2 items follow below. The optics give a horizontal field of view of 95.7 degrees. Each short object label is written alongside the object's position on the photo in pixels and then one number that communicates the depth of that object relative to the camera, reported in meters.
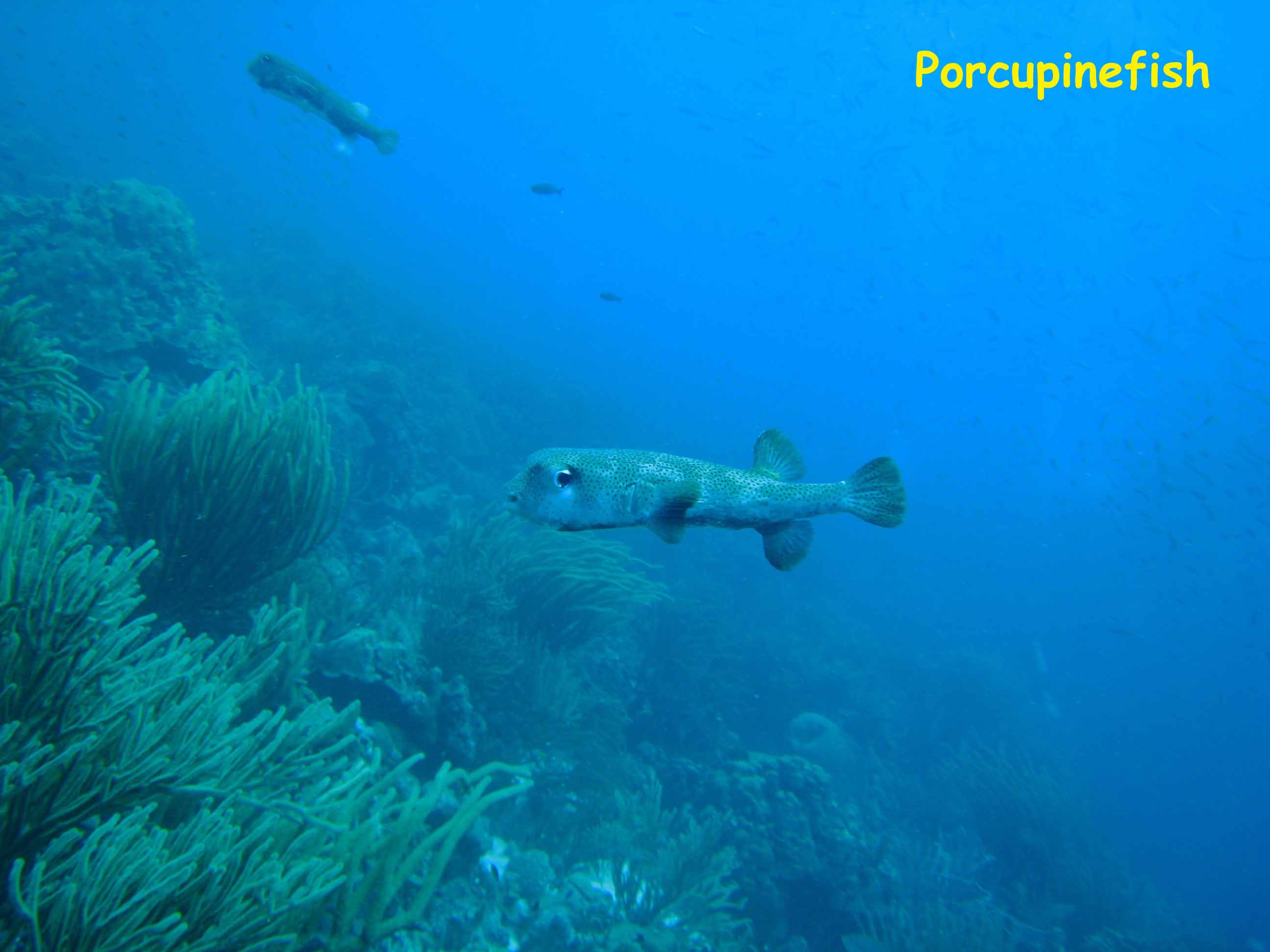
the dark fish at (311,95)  9.20
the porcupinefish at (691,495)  2.05
